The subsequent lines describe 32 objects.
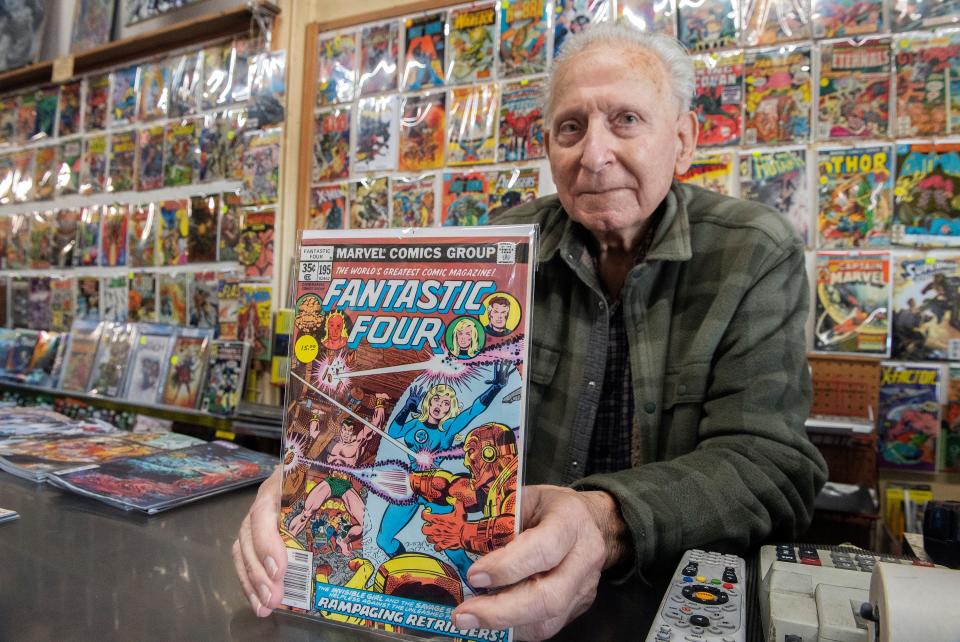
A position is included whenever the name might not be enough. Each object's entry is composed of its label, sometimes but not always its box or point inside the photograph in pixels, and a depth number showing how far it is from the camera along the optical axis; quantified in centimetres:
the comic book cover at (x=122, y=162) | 267
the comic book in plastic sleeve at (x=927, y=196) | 144
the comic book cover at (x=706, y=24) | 162
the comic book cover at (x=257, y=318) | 220
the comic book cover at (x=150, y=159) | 258
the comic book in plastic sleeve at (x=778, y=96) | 157
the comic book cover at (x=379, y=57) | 207
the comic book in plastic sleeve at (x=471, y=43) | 191
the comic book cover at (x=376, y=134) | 206
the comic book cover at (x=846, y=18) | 151
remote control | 48
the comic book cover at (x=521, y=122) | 183
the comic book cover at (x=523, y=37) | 183
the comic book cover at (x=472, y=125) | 190
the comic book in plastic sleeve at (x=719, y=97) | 162
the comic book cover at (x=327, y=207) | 213
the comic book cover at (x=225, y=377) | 215
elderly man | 75
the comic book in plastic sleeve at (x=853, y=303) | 150
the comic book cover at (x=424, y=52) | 199
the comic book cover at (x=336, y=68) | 214
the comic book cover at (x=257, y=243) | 221
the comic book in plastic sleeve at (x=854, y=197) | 150
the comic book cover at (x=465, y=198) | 190
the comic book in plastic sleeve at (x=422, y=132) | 198
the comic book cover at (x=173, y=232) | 248
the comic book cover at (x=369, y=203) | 206
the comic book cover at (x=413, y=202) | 199
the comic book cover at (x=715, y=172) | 163
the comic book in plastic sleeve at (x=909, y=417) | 145
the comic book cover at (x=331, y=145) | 213
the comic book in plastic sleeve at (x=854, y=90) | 150
